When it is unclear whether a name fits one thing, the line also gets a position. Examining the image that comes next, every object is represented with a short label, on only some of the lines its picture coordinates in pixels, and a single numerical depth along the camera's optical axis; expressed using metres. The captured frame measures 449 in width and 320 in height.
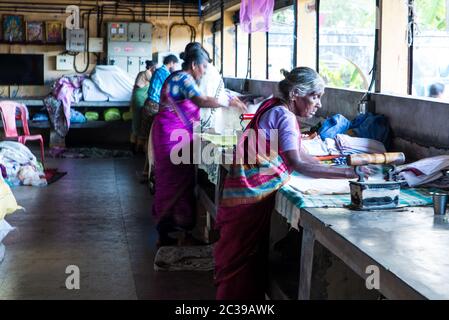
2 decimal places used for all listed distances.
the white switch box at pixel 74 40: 12.73
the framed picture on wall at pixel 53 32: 12.94
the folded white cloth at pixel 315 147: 4.36
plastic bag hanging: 6.73
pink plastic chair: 9.71
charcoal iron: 2.99
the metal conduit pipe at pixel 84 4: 12.87
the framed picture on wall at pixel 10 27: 12.77
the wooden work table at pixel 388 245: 2.09
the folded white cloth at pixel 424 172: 3.46
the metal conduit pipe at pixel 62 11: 12.85
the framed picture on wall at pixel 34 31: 12.84
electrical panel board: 12.85
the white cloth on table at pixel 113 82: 12.29
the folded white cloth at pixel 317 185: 3.35
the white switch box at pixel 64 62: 12.96
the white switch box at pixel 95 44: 12.95
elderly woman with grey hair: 3.40
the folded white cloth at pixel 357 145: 4.43
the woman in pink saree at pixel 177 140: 5.34
